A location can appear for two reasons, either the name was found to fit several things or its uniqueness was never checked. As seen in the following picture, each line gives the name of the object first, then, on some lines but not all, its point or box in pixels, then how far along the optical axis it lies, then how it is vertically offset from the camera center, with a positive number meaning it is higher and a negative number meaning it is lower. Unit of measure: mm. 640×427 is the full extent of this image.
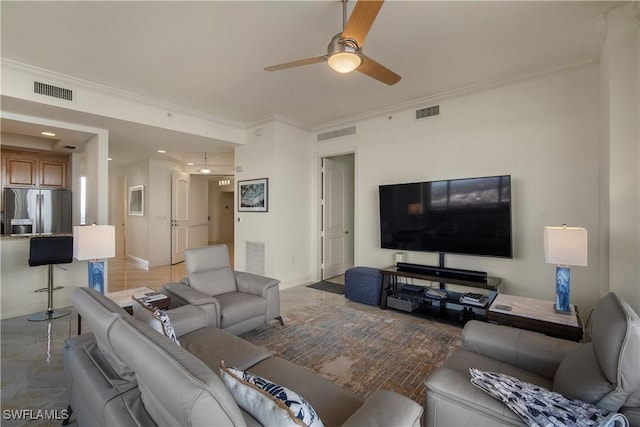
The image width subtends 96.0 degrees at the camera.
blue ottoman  4023 -1034
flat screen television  3350 -48
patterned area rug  2320 -1326
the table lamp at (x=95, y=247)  2607 -302
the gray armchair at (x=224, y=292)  2686 -816
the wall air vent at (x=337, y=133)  5004 +1435
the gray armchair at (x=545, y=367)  1118 -793
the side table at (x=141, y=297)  2586 -800
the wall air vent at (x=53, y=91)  3207 +1419
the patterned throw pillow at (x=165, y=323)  1591 -623
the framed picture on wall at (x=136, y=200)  7000 +350
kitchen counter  3648 -888
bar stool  3465 -496
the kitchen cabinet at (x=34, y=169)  5074 +833
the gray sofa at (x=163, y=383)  848 -738
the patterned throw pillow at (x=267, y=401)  944 -648
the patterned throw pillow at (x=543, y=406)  1073 -779
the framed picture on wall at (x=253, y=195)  4961 +327
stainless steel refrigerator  4984 +64
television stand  3338 -1112
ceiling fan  1750 +1202
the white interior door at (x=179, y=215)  7242 -30
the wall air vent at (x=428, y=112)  4062 +1445
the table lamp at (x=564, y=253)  2324 -338
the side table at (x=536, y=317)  2206 -857
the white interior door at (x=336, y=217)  5625 -80
